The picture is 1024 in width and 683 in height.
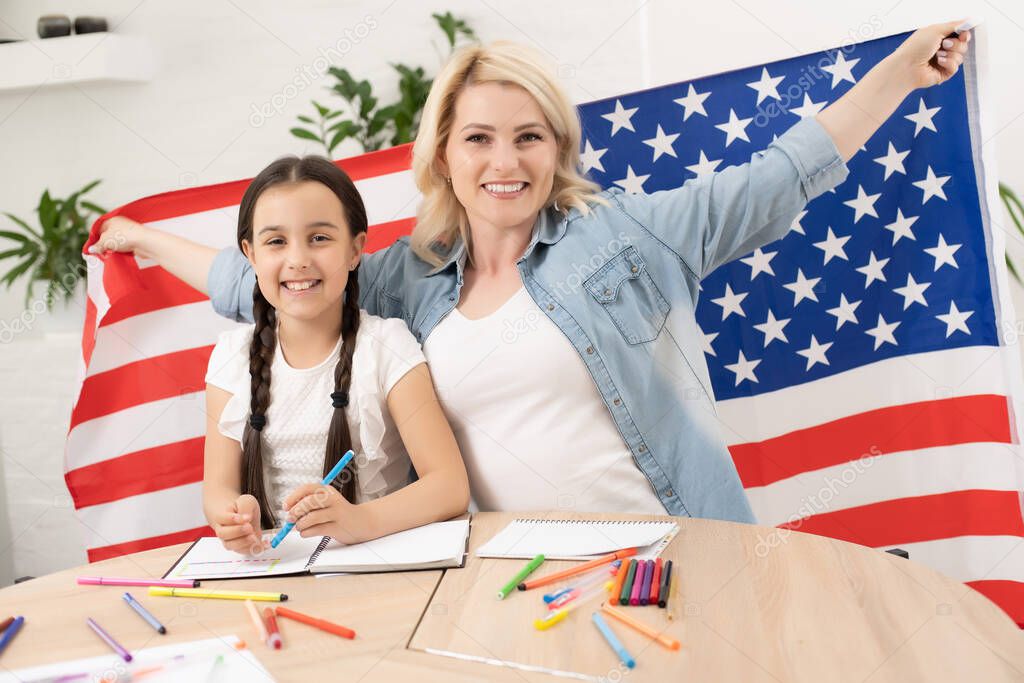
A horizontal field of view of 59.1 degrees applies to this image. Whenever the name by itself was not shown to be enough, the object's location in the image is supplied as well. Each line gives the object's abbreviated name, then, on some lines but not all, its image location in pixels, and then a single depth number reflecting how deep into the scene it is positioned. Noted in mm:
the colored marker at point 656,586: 960
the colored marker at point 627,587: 960
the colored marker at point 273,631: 909
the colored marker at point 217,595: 1025
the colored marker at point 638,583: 958
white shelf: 2885
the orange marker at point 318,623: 925
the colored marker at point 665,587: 954
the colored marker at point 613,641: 839
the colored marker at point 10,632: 940
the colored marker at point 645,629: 867
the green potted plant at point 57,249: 2979
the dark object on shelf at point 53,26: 2947
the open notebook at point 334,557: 1104
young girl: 1453
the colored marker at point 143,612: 959
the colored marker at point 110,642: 895
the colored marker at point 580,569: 1025
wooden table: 832
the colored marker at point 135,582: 1078
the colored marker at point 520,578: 1005
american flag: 1766
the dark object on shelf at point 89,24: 2971
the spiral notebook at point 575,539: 1110
